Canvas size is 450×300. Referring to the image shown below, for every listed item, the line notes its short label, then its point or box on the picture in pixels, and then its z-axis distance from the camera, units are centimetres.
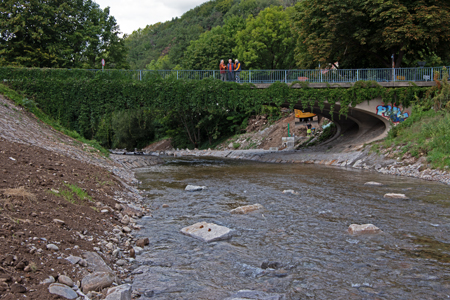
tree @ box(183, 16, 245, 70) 5509
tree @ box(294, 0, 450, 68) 2828
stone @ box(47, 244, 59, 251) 533
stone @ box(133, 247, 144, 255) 702
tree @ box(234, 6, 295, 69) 4966
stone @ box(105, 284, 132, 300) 456
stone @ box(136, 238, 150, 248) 743
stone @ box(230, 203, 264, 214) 1057
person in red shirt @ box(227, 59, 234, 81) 3077
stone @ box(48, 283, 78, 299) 434
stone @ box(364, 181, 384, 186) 1570
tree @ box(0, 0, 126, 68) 4059
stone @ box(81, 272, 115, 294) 483
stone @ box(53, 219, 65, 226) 638
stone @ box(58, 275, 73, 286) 467
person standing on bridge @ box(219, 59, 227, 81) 3091
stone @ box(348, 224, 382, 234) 837
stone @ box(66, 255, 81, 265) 531
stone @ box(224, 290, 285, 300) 519
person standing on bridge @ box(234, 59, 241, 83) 3079
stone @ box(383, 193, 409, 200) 1252
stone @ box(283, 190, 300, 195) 1376
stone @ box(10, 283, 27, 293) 406
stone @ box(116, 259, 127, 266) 628
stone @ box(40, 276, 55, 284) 447
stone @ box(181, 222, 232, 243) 796
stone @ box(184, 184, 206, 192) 1473
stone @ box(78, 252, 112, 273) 550
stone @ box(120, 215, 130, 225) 873
